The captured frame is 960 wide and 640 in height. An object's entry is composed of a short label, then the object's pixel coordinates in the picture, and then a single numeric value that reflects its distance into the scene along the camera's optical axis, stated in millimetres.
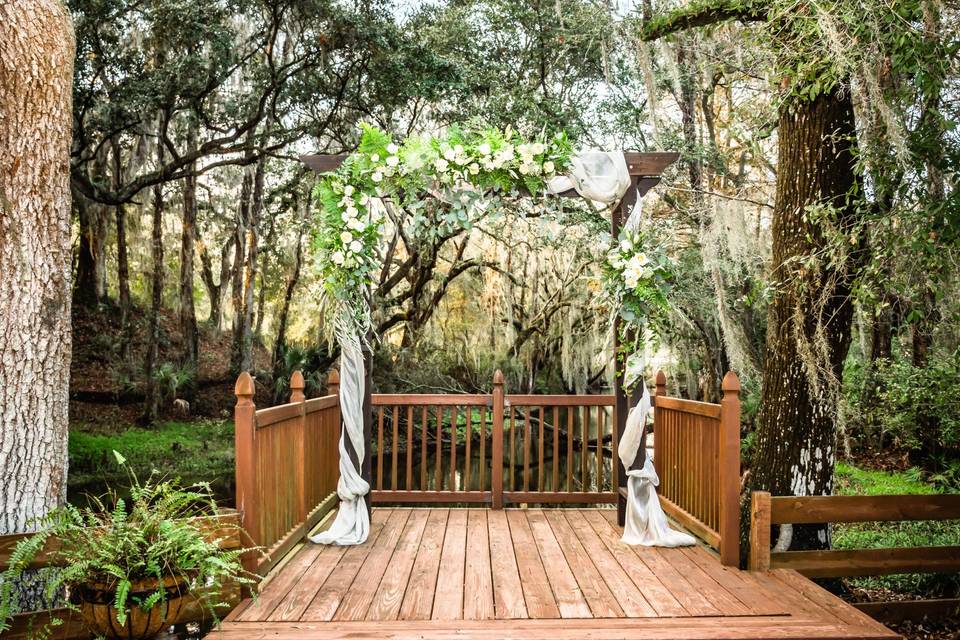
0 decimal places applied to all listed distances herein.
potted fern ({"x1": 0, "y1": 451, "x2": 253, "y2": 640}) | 2721
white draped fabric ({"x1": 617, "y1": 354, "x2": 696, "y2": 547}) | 4395
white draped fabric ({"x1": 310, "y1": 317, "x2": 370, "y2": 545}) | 4480
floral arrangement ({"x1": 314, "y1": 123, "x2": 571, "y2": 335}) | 4371
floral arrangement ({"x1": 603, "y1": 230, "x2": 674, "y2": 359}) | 4285
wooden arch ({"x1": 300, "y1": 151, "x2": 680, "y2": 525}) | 4523
